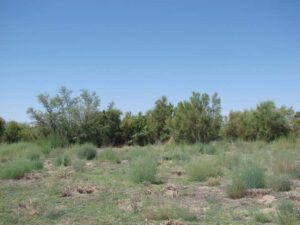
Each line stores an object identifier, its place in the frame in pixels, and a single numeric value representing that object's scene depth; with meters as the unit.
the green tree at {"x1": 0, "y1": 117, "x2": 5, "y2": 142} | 43.33
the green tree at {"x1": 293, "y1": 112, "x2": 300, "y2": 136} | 29.10
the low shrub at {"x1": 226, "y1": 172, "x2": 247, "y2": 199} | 10.83
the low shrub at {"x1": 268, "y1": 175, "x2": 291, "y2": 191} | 11.42
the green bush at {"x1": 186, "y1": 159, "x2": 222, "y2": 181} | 13.70
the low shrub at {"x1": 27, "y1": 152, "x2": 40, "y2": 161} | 19.20
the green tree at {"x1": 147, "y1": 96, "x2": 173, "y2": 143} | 38.31
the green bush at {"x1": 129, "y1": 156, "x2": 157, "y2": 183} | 13.20
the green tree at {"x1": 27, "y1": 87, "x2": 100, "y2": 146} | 36.34
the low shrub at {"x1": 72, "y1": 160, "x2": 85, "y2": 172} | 16.05
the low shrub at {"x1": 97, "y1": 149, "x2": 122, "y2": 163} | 19.54
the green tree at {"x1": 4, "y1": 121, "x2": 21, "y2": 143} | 42.56
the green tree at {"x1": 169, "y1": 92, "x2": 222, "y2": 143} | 31.41
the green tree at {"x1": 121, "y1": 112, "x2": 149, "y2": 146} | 41.19
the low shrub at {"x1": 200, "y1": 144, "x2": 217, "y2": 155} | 21.65
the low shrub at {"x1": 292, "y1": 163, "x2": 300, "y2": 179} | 13.50
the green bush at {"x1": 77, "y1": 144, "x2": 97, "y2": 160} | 20.56
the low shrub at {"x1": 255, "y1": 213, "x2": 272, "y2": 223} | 8.35
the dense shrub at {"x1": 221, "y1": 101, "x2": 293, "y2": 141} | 28.67
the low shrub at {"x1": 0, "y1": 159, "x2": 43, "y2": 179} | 15.03
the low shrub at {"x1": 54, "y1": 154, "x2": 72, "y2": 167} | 18.00
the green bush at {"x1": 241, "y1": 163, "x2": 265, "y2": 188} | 11.73
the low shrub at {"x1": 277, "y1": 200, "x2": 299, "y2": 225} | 7.41
